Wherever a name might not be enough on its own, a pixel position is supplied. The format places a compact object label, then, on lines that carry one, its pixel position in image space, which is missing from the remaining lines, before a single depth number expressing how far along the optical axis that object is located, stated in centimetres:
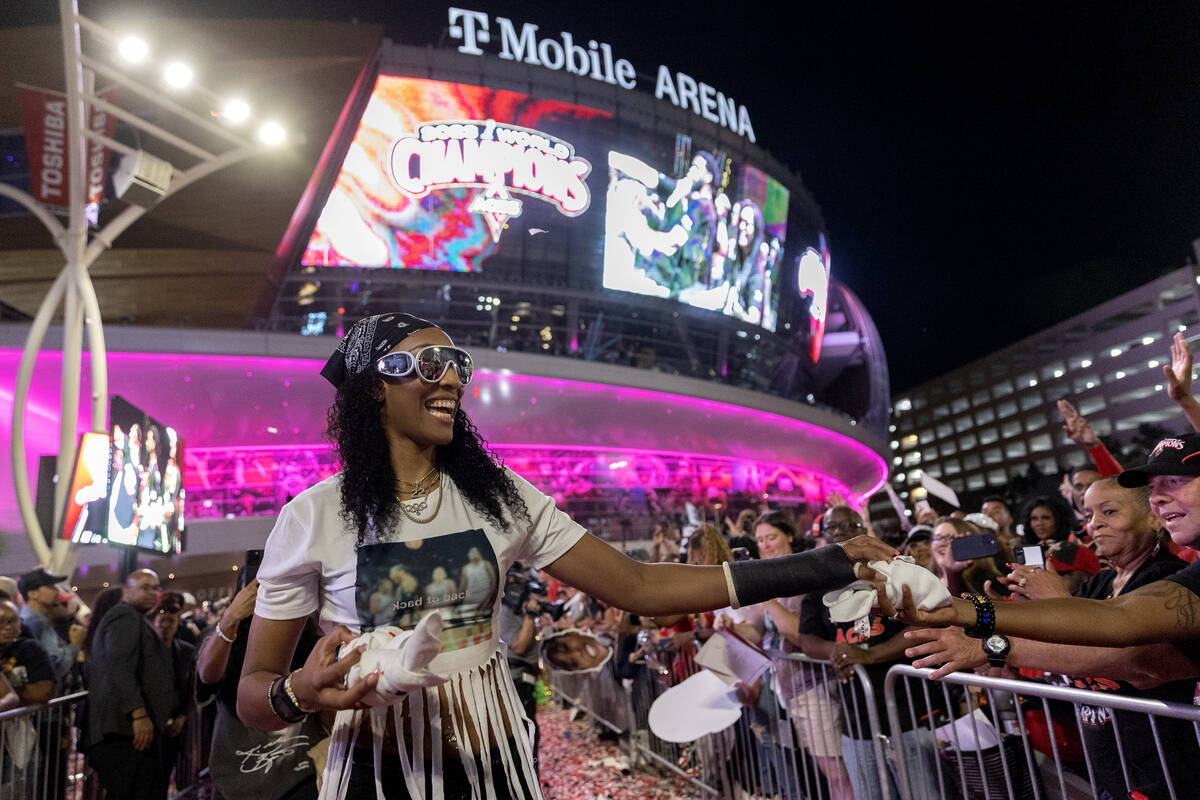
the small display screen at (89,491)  860
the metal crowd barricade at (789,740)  400
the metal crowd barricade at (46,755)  472
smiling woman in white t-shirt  176
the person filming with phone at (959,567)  472
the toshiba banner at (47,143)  1102
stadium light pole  1014
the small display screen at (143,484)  836
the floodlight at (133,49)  957
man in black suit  496
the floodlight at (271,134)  1120
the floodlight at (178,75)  1044
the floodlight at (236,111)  1070
